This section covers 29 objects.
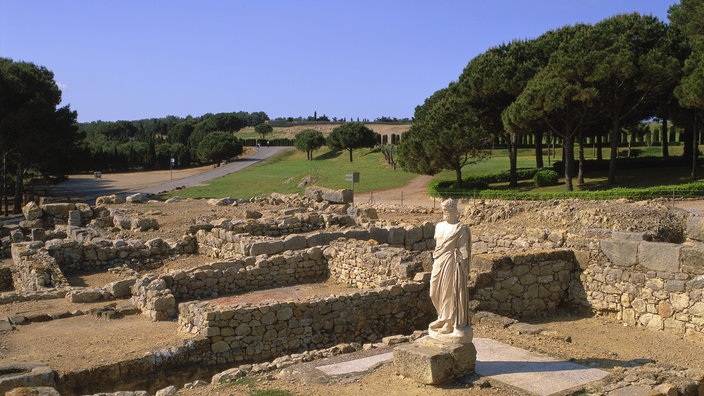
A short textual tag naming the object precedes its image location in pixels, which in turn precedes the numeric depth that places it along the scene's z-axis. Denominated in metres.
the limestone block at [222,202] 32.47
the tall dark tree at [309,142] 87.12
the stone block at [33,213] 30.03
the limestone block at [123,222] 24.34
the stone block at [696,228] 14.66
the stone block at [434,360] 8.13
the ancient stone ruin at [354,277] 11.51
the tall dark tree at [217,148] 83.62
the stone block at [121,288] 15.41
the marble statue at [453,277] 8.48
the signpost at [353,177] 35.10
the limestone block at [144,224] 23.90
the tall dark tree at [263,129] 129.38
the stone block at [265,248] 17.33
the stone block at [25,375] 8.95
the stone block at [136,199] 34.88
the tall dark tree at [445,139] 39.72
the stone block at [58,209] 30.27
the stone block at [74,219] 27.67
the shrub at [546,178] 40.25
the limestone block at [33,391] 7.98
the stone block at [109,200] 34.81
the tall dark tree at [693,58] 32.09
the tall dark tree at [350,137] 80.12
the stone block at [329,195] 30.52
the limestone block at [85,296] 14.86
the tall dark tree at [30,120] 41.31
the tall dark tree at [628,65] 34.12
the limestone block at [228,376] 9.09
